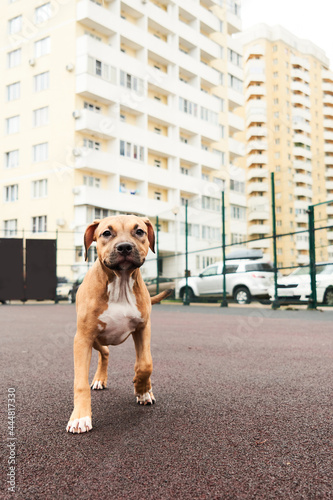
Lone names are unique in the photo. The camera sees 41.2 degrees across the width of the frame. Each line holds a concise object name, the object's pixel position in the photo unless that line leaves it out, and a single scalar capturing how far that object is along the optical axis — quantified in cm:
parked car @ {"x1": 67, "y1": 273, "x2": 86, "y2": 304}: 1795
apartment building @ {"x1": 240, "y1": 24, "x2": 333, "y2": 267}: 5262
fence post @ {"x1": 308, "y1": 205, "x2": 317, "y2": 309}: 995
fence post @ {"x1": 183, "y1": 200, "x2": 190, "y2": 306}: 1473
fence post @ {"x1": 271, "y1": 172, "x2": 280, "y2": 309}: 1088
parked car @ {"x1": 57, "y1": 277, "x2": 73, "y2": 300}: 1893
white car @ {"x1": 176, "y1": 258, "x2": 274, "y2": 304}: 1257
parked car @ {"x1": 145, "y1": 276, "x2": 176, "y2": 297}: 1643
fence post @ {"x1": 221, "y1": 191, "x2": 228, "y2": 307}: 1298
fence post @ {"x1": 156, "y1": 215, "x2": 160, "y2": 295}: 1638
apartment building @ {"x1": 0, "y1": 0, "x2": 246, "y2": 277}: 2503
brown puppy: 209
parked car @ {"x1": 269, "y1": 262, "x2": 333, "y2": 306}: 1042
